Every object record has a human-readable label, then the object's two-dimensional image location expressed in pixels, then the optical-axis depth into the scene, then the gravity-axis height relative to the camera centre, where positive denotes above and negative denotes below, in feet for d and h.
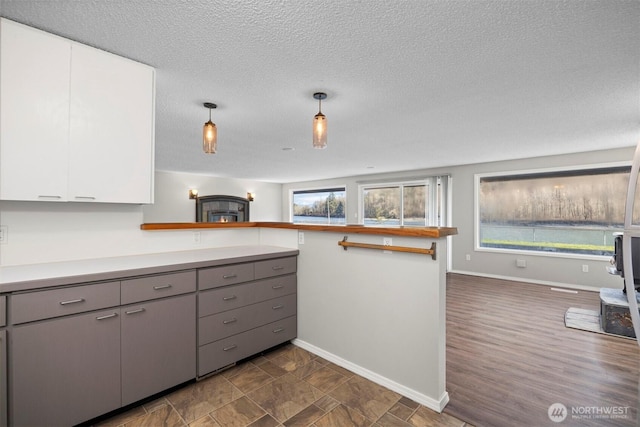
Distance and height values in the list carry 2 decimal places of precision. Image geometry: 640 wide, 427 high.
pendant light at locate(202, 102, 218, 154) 7.79 +2.13
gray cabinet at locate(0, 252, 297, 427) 4.73 -2.49
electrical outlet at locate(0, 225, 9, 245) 5.82 -0.39
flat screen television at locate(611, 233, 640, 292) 9.22 -1.41
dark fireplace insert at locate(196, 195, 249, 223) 25.95 +0.71
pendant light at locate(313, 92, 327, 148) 7.59 +2.26
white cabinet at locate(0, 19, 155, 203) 5.25 +1.93
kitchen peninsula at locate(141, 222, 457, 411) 6.18 -2.17
